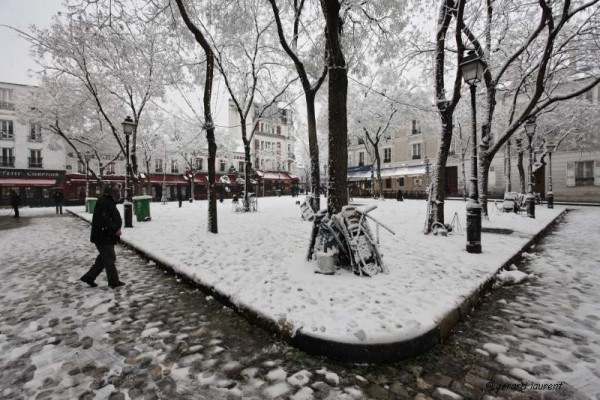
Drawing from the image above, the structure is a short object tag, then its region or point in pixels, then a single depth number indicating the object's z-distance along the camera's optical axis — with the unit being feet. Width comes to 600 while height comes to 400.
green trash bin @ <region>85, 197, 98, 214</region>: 57.66
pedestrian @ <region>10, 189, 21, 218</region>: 56.44
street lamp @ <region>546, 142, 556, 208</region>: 58.70
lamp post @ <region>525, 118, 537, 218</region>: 40.68
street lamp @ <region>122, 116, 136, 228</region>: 34.34
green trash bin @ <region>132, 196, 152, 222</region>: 41.16
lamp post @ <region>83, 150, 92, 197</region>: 79.59
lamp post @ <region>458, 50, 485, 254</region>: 19.67
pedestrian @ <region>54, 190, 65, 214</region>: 64.44
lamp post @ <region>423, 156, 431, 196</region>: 102.78
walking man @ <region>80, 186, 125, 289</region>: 14.85
